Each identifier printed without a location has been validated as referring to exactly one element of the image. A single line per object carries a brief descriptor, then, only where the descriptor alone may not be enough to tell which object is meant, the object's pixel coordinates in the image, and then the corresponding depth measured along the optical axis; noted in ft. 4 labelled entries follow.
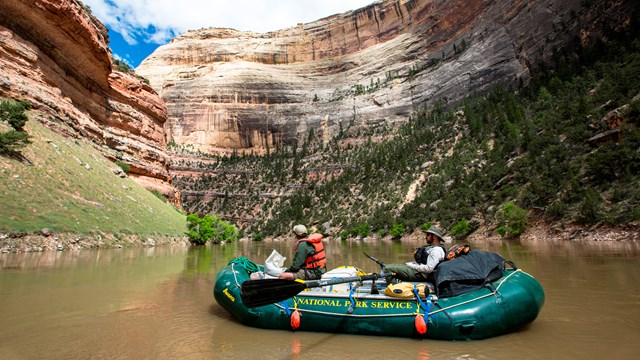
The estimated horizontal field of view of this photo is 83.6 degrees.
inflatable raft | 17.51
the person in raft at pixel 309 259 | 22.48
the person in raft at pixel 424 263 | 20.76
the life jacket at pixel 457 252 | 20.49
